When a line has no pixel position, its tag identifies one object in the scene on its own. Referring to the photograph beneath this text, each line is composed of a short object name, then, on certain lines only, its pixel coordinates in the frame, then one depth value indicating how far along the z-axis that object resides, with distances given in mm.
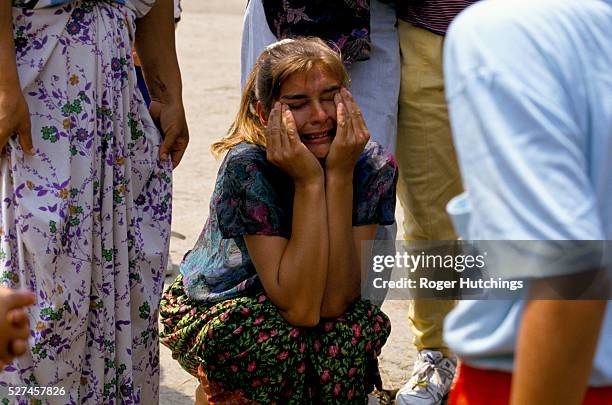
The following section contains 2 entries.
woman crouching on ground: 2756
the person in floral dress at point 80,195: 2600
